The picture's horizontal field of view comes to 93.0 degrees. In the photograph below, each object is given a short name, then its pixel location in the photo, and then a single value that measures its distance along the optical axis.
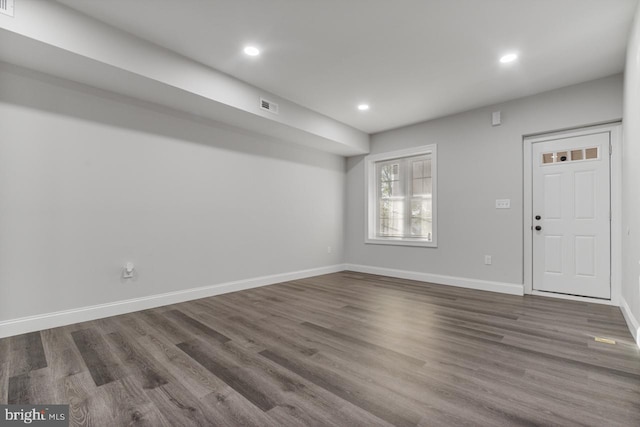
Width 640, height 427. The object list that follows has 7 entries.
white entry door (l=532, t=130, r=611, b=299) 3.61
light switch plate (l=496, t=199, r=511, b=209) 4.19
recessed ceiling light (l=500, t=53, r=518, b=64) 3.07
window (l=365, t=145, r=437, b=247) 5.12
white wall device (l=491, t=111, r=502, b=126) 4.25
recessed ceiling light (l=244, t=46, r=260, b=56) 2.97
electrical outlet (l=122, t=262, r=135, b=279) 3.23
